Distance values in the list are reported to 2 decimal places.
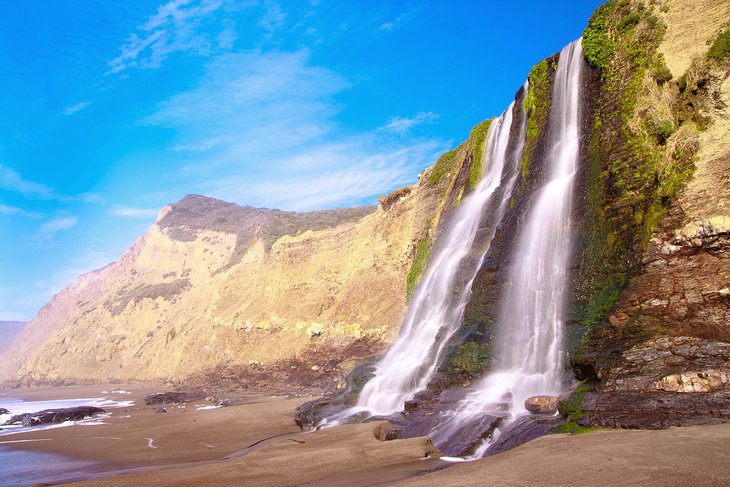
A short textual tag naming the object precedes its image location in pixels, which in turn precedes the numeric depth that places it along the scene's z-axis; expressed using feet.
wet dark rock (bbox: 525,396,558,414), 31.68
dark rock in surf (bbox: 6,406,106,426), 70.90
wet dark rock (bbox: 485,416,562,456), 27.35
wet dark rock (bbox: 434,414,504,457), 29.73
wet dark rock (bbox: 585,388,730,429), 21.95
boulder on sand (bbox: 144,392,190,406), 88.43
